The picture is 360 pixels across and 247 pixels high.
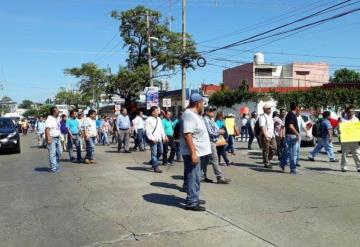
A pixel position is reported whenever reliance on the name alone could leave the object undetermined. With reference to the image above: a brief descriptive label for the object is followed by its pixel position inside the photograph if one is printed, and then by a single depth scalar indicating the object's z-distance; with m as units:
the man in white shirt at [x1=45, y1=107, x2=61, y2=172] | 13.26
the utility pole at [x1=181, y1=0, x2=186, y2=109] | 31.77
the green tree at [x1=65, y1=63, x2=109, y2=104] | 55.06
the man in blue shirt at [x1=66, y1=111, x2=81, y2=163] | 17.23
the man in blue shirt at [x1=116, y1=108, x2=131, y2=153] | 20.33
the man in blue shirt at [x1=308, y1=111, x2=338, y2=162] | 15.65
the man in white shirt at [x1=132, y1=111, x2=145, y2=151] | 21.25
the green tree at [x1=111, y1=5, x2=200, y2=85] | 52.56
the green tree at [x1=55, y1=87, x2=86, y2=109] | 102.40
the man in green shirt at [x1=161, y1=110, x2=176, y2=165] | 14.91
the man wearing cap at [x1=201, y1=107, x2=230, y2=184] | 10.84
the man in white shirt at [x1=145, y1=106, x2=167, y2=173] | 12.99
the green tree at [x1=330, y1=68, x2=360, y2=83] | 71.00
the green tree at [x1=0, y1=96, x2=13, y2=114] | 140.82
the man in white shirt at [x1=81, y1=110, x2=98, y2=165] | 15.12
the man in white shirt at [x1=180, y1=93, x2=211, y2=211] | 7.76
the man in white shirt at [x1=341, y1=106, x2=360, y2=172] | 12.86
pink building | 67.81
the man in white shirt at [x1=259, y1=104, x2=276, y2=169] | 13.57
